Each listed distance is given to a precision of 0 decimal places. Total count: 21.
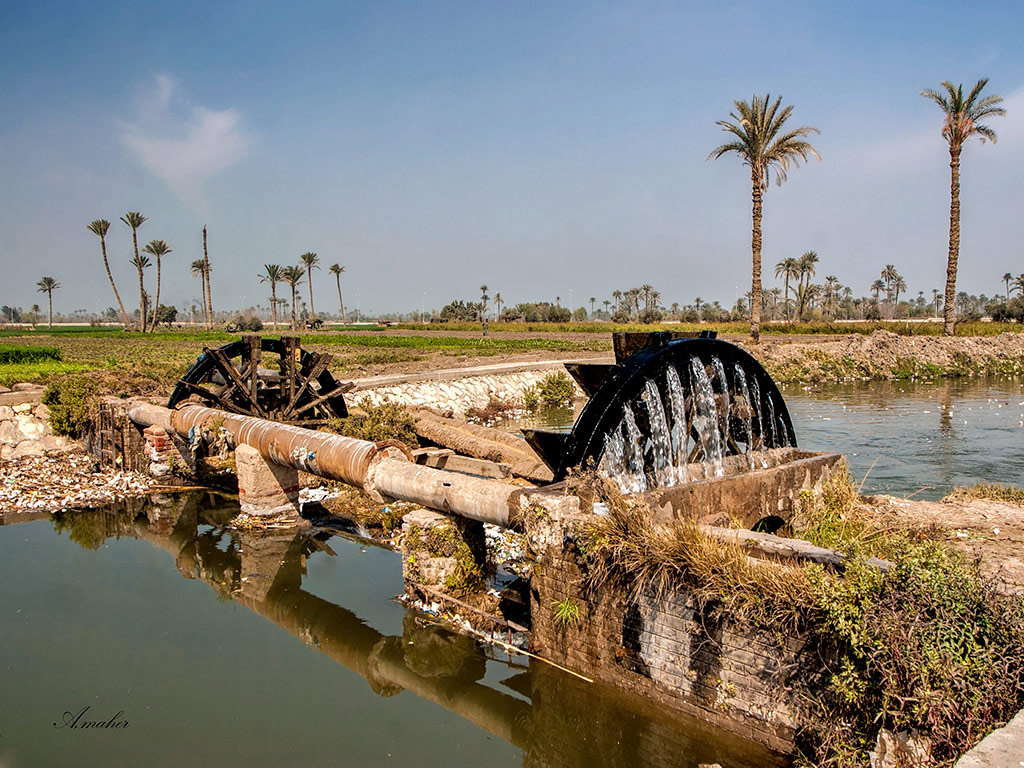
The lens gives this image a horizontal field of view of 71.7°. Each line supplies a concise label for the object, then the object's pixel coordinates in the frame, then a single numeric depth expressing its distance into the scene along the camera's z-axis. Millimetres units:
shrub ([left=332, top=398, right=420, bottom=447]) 12797
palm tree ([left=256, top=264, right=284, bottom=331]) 109600
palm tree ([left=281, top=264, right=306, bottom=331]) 110500
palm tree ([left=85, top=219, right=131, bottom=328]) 80688
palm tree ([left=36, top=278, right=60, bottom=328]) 148875
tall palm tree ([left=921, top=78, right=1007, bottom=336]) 34531
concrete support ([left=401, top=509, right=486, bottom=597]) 7250
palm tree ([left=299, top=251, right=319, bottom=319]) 109625
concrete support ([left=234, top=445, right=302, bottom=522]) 10219
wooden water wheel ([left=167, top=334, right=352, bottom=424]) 13414
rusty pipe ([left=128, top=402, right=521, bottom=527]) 6125
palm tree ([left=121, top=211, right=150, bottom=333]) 82250
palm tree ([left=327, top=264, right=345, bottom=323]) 129250
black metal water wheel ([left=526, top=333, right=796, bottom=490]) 6645
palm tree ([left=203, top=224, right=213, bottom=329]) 74500
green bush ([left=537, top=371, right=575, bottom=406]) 27375
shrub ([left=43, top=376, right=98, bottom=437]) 14953
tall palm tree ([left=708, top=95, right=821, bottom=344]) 33781
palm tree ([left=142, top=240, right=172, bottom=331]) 91875
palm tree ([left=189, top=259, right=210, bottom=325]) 109750
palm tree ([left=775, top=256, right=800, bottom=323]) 98188
